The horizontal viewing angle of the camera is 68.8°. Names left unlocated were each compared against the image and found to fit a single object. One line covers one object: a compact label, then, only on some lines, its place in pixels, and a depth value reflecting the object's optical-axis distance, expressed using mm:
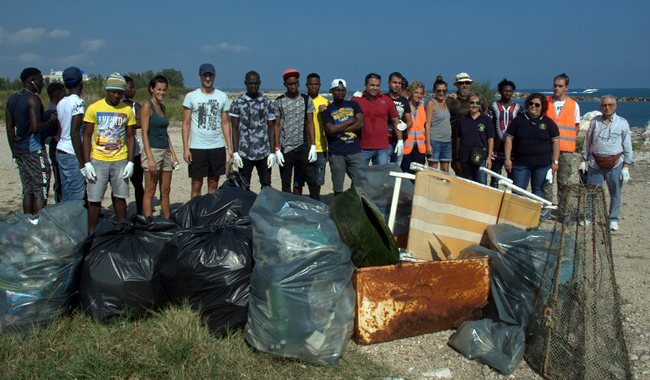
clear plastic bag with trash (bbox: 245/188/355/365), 2707
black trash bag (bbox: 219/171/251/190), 4688
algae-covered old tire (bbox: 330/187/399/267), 3074
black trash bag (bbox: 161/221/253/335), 3010
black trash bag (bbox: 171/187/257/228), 3939
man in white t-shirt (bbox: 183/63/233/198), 5141
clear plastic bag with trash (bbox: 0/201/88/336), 2920
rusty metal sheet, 3033
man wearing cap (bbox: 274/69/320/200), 5480
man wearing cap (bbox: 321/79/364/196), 5336
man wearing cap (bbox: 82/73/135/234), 4453
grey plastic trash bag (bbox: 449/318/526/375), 2836
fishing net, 2717
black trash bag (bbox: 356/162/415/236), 4012
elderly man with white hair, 5477
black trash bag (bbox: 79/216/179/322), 3025
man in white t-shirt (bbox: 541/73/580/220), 5941
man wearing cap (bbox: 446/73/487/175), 6383
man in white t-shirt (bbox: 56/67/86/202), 4770
